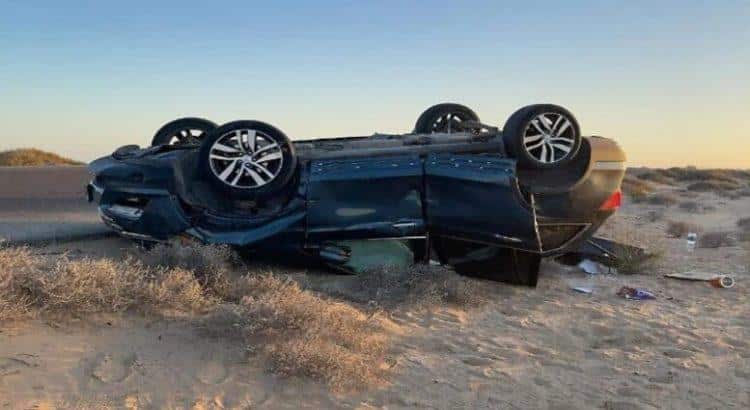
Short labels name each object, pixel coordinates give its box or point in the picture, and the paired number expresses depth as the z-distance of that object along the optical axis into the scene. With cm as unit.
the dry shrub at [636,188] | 2057
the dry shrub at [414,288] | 561
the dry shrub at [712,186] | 2553
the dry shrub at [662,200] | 1915
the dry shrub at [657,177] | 3226
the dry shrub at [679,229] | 1216
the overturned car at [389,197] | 613
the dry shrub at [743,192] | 2269
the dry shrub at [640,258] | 791
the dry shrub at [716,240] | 1058
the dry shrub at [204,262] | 521
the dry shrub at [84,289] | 421
